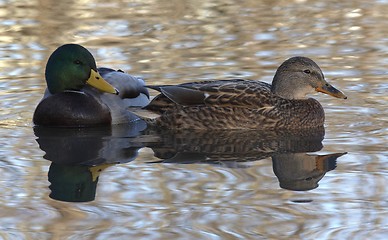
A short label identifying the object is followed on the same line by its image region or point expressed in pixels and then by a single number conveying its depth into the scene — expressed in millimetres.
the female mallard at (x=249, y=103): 18531
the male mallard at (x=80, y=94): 19219
